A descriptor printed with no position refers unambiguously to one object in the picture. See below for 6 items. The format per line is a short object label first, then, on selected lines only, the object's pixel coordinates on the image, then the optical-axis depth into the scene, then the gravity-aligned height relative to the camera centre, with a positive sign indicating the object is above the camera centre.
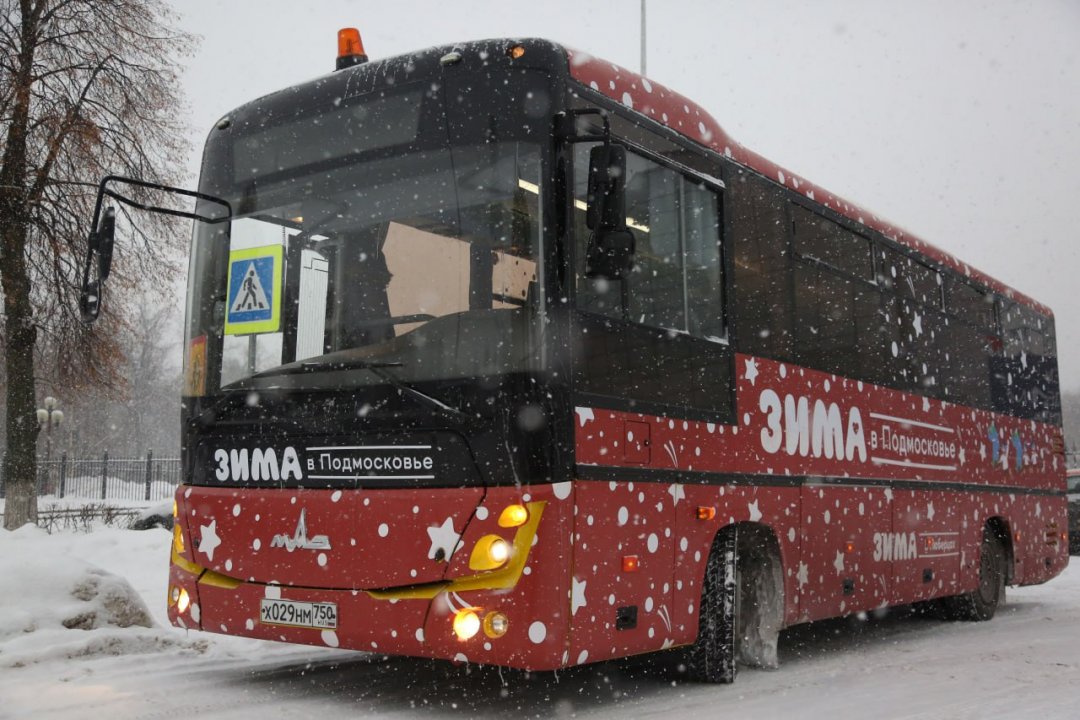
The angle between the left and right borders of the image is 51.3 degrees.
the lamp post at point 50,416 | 36.88 +2.98
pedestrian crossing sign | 6.56 +1.26
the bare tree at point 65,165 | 19.28 +6.03
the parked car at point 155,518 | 23.23 -0.29
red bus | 5.75 +0.73
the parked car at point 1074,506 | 22.27 +0.08
